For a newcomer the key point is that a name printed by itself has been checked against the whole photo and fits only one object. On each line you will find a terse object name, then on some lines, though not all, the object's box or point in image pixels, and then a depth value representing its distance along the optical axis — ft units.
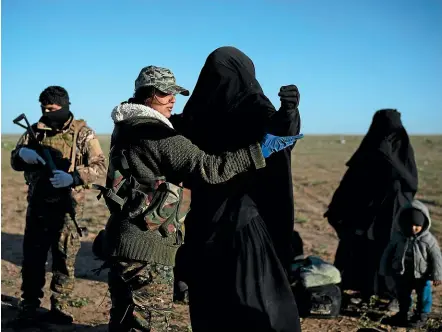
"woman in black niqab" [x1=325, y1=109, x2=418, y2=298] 20.88
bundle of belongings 18.62
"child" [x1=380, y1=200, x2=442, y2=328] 18.04
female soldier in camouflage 9.46
